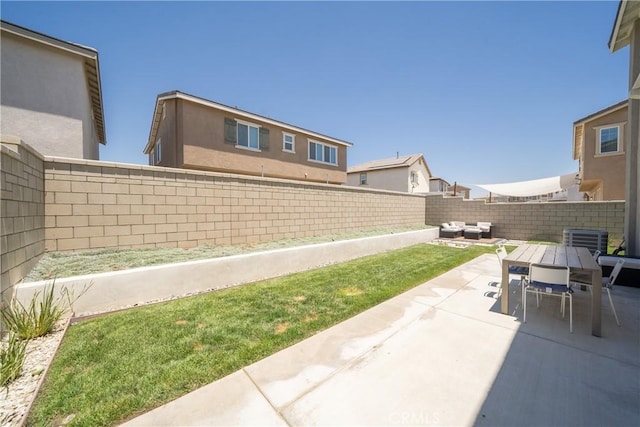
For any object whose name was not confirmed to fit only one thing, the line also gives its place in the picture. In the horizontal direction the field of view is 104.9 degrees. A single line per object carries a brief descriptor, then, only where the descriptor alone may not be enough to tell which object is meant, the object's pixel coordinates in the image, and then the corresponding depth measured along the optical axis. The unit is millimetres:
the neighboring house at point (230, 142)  12727
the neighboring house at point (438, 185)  36500
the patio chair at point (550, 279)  3859
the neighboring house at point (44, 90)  8291
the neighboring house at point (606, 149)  13867
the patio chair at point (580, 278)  4471
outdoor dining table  3631
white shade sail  22891
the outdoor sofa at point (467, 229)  14773
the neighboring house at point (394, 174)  26031
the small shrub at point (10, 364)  2553
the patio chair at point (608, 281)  4203
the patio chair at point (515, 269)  5020
